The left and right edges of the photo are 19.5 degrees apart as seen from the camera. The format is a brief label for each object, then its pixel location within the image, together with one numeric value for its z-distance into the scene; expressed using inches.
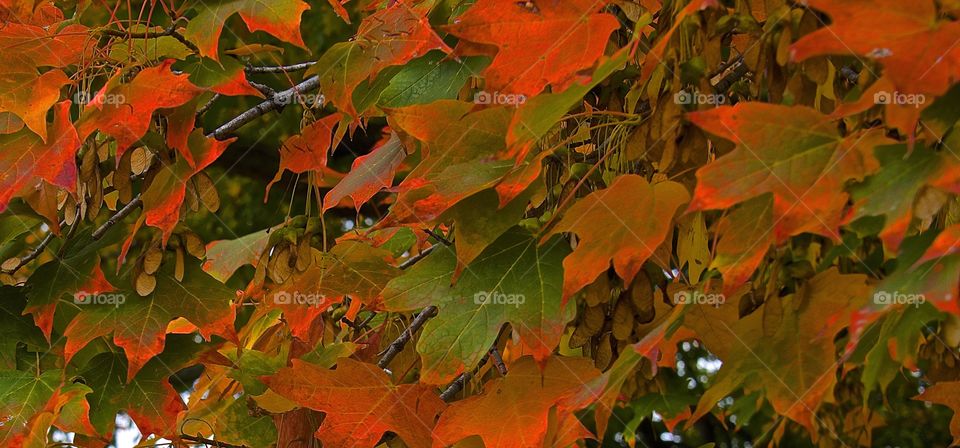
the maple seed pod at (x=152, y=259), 65.5
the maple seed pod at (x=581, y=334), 61.8
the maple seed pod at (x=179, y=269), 65.6
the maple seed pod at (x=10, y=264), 68.1
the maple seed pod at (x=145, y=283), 65.4
